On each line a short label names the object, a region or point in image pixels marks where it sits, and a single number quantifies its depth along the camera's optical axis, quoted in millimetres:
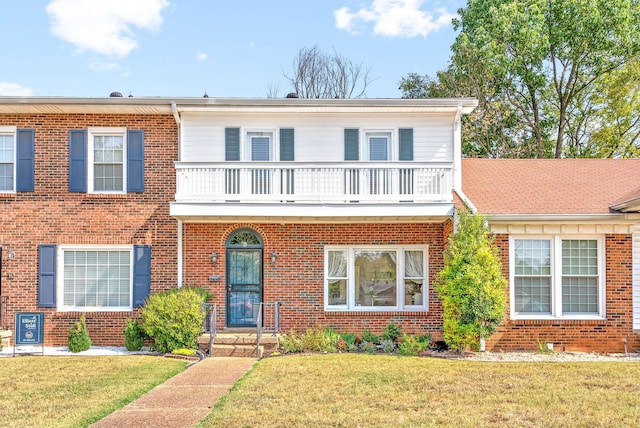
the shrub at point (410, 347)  12953
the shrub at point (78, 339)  13578
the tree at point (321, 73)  37875
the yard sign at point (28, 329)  13375
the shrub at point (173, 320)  13148
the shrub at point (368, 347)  13297
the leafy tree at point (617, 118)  28859
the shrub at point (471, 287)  12555
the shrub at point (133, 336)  13633
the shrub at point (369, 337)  13977
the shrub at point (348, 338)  13797
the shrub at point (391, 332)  14000
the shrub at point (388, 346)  13357
